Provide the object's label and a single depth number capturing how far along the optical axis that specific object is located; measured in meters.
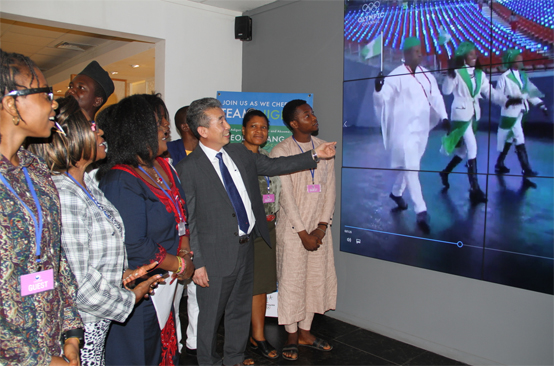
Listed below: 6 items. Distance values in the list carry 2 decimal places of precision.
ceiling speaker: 4.68
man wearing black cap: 2.64
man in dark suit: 2.51
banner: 4.14
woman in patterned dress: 1.03
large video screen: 2.62
